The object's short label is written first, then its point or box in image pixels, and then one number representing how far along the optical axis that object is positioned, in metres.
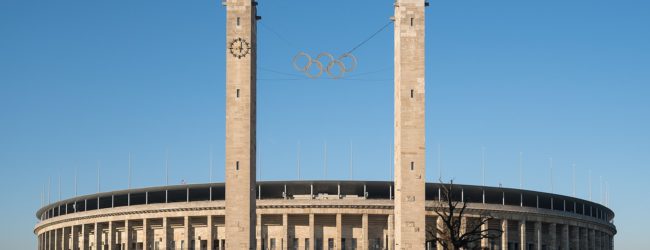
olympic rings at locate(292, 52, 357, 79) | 96.19
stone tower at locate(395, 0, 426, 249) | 92.44
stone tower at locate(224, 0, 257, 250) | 92.88
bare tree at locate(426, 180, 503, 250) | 75.44
